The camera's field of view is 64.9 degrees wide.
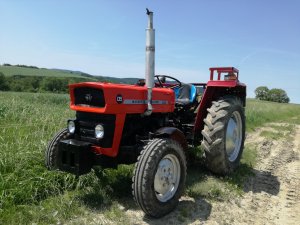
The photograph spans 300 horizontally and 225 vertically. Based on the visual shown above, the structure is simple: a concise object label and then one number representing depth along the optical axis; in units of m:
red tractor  2.52
